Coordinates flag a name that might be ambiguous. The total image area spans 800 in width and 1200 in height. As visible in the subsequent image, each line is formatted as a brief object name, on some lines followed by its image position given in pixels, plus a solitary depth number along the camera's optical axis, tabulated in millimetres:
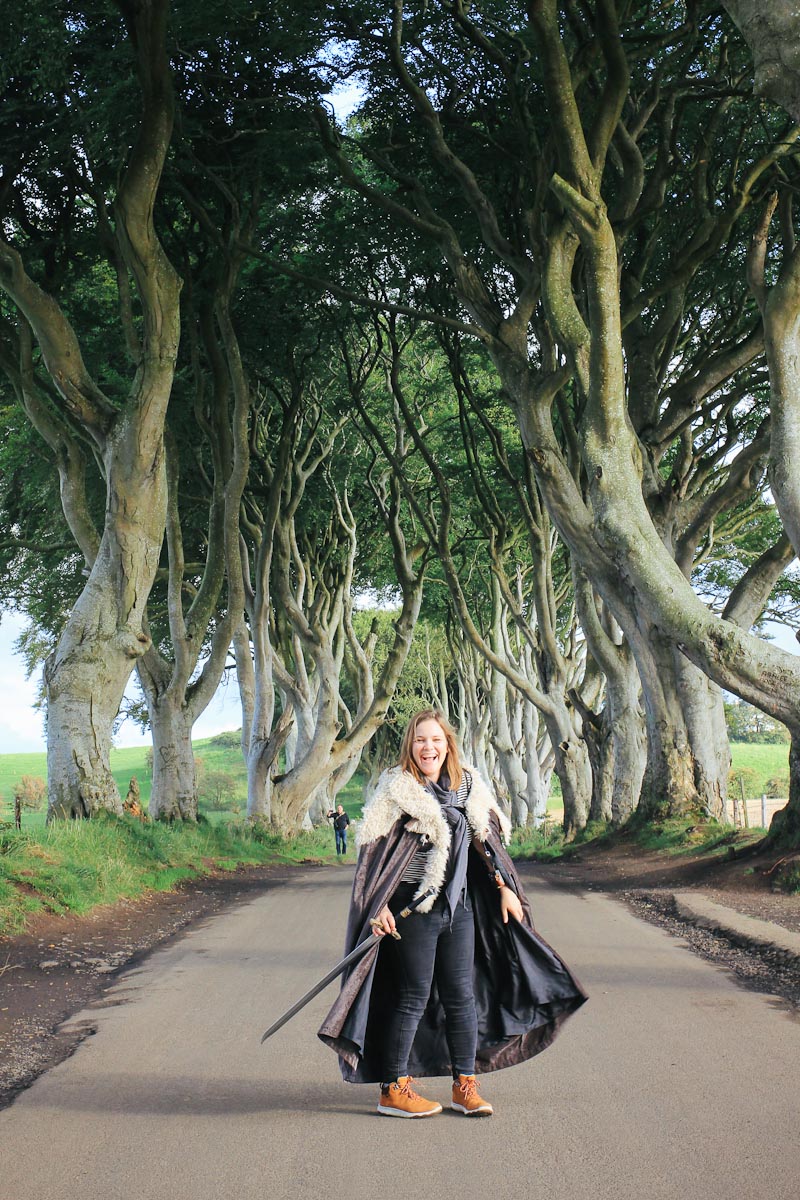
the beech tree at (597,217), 11172
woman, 4746
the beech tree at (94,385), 13039
